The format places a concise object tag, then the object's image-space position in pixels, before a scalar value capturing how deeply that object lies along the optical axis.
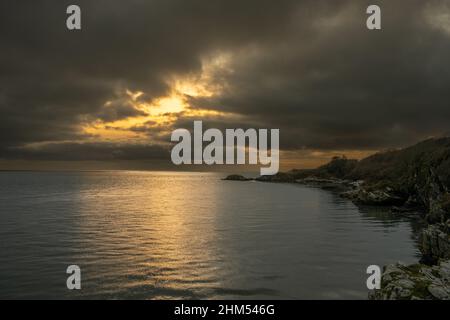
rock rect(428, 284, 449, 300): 15.32
